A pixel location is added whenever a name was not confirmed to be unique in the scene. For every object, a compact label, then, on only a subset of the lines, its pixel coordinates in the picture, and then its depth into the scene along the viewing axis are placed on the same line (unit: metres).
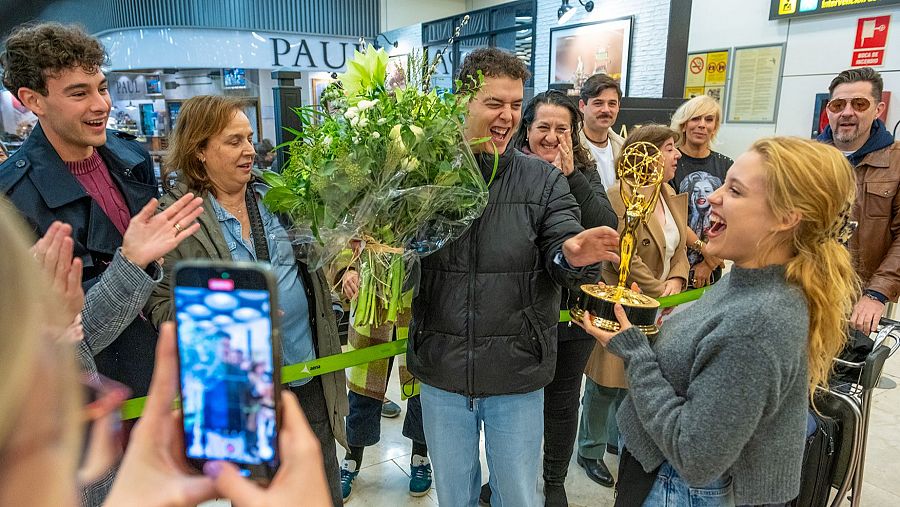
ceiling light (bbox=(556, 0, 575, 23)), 9.04
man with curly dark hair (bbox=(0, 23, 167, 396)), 1.49
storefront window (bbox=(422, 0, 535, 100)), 10.11
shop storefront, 10.38
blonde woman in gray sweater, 1.22
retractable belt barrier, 1.67
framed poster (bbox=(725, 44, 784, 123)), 6.77
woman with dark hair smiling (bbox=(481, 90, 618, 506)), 2.23
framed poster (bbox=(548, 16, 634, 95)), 8.42
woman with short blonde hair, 2.95
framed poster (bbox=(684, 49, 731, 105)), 7.32
